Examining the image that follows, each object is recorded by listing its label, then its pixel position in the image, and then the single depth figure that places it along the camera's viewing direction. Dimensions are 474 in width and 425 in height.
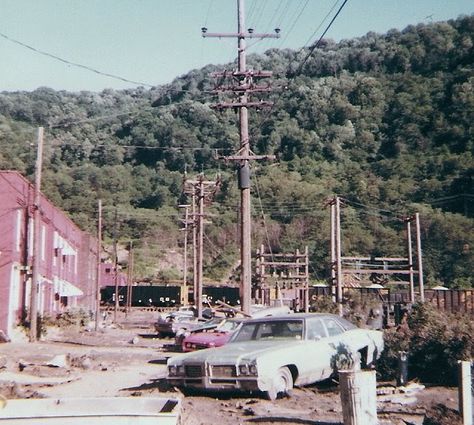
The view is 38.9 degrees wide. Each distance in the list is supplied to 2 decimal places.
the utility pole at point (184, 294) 56.73
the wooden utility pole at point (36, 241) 26.95
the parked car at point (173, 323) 29.35
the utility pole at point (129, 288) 51.16
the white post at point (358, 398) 8.36
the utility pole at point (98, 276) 34.59
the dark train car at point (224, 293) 59.49
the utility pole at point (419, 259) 31.38
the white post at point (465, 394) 8.77
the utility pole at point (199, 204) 34.88
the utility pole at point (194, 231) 38.55
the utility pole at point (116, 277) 43.90
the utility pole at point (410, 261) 31.92
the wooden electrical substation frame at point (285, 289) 34.72
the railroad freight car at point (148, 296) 60.44
